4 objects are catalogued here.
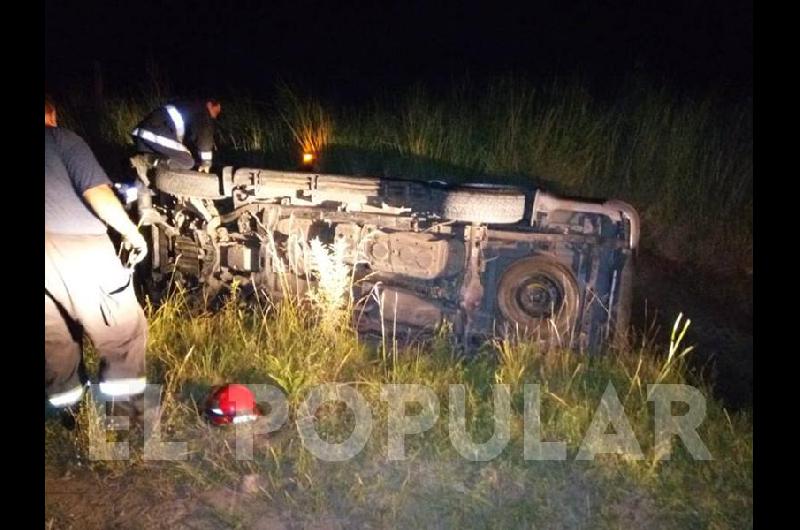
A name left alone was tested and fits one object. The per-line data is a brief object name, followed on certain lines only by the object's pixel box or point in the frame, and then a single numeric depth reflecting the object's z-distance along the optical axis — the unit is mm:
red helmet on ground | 3738
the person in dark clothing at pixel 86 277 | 3598
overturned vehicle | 4664
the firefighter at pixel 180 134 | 5547
